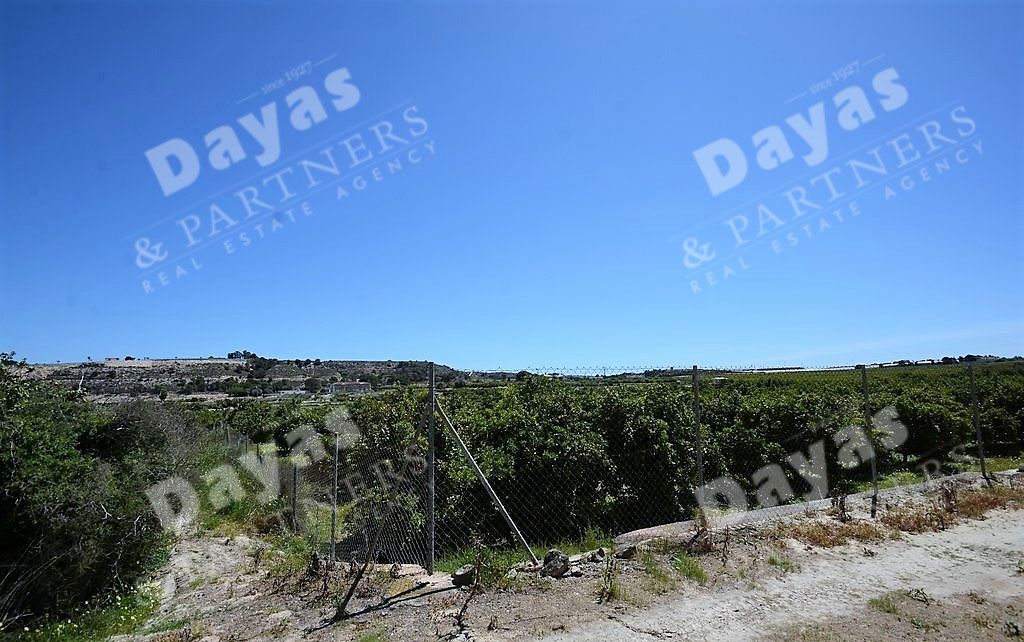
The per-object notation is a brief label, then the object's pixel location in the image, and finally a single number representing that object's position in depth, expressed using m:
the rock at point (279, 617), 4.72
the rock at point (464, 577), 5.03
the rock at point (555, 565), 5.09
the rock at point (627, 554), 5.45
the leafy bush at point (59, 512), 5.63
